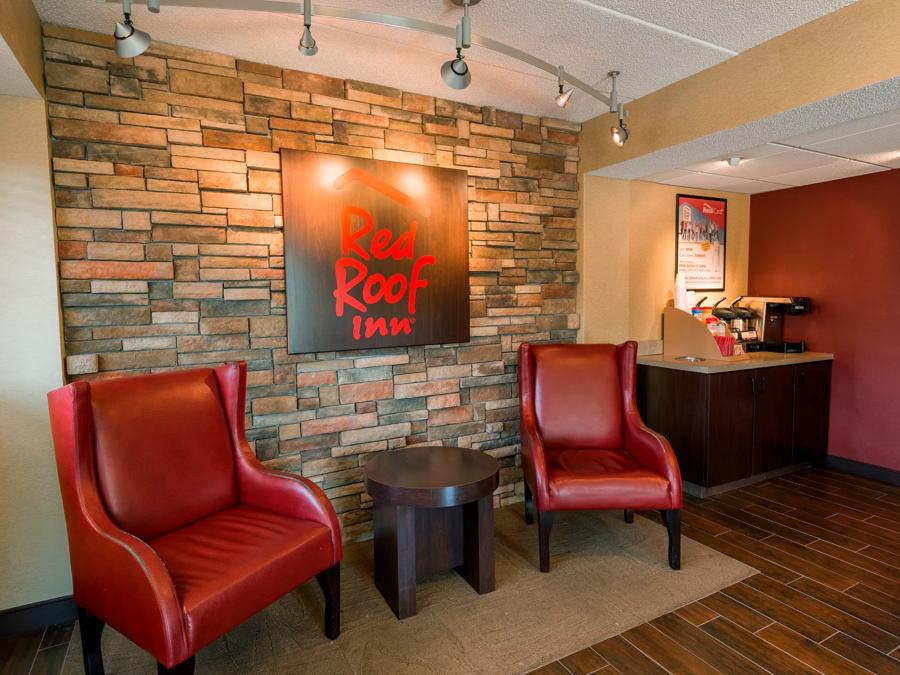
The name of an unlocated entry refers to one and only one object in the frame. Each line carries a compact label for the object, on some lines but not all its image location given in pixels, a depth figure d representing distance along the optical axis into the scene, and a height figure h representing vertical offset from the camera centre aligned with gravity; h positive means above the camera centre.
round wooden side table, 2.21 -1.01
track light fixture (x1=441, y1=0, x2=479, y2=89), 1.87 +0.82
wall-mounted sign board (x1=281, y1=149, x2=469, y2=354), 2.68 +0.22
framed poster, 4.26 +0.41
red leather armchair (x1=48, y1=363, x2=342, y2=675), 1.61 -0.83
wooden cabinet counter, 3.47 -0.84
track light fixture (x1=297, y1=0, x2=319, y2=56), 1.81 +0.88
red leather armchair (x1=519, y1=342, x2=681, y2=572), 2.55 -0.83
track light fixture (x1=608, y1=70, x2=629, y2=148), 2.62 +0.88
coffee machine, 4.23 -0.26
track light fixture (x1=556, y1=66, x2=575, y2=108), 2.41 +0.89
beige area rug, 2.00 -1.38
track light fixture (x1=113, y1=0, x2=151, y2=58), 1.72 +0.84
